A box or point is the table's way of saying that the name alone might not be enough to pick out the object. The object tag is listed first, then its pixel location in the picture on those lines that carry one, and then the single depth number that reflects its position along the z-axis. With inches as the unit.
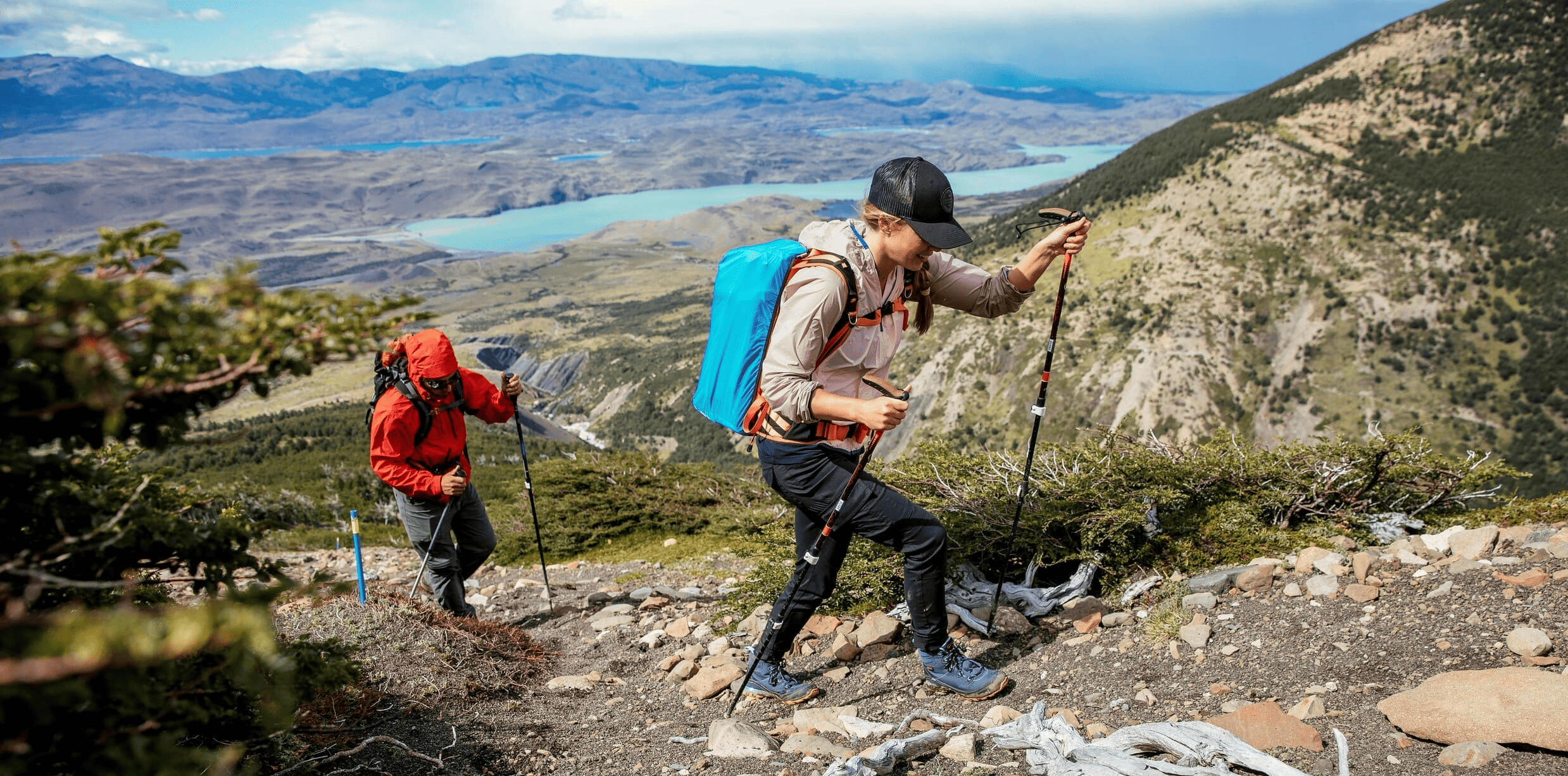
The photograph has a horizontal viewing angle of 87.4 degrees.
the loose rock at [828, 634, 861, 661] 224.2
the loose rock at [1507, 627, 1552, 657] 155.8
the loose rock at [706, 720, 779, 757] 175.2
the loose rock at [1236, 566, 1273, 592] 213.8
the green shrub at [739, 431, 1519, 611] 241.3
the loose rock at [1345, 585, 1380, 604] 193.8
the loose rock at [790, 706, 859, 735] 189.0
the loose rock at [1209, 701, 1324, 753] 144.6
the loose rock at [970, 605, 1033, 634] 225.6
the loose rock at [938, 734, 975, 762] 159.9
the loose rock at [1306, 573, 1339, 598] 201.8
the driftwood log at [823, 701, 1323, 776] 140.6
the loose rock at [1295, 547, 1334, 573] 216.1
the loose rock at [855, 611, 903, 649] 224.7
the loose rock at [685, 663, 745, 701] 216.2
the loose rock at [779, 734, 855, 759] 171.5
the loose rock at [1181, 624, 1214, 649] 194.7
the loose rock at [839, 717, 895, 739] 181.0
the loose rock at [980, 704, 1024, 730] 175.9
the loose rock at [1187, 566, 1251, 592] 218.8
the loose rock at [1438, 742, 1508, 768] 130.0
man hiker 245.4
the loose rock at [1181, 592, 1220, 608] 211.0
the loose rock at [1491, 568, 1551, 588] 180.1
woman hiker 157.5
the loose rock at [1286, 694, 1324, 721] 153.3
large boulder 130.3
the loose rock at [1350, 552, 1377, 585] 204.4
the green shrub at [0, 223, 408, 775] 58.6
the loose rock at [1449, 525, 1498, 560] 205.3
